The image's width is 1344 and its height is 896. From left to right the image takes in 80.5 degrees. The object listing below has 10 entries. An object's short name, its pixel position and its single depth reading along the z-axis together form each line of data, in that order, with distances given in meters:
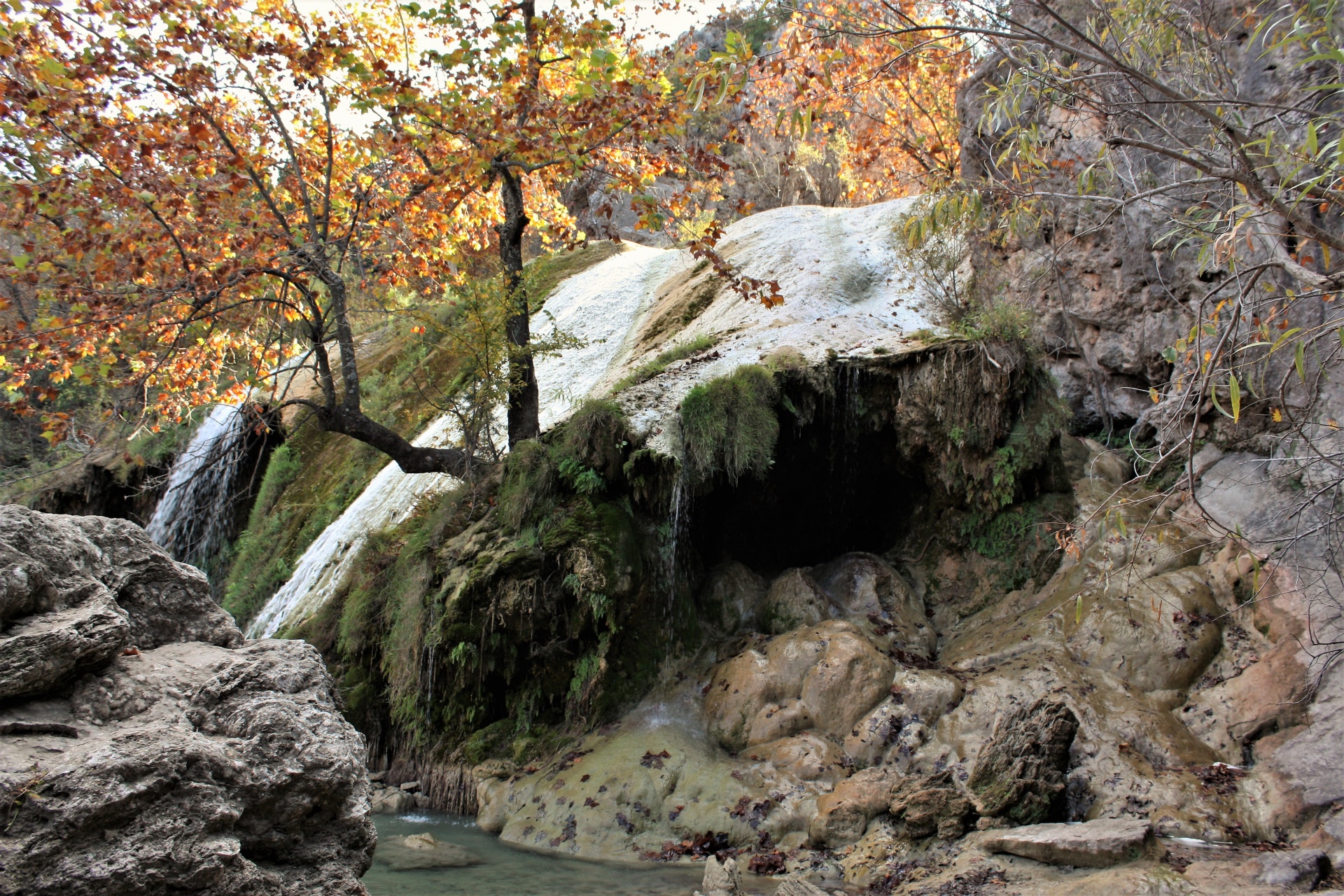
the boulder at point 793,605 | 8.16
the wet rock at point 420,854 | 5.66
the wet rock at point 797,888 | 4.56
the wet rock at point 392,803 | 7.42
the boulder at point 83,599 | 2.90
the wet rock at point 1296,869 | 3.97
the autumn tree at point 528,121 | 8.46
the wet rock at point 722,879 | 4.87
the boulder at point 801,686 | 6.90
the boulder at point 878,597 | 7.88
